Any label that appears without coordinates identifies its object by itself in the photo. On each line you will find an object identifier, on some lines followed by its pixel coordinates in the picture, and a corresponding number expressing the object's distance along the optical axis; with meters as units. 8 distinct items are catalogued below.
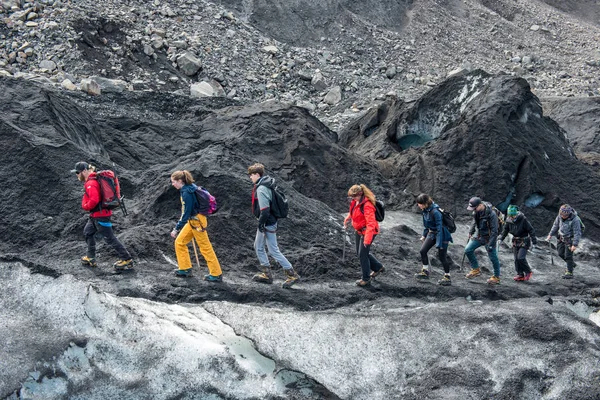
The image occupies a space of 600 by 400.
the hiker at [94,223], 9.20
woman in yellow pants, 9.16
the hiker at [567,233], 13.04
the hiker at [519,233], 12.11
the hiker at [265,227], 9.25
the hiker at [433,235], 10.76
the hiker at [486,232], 11.34
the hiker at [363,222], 9.69
